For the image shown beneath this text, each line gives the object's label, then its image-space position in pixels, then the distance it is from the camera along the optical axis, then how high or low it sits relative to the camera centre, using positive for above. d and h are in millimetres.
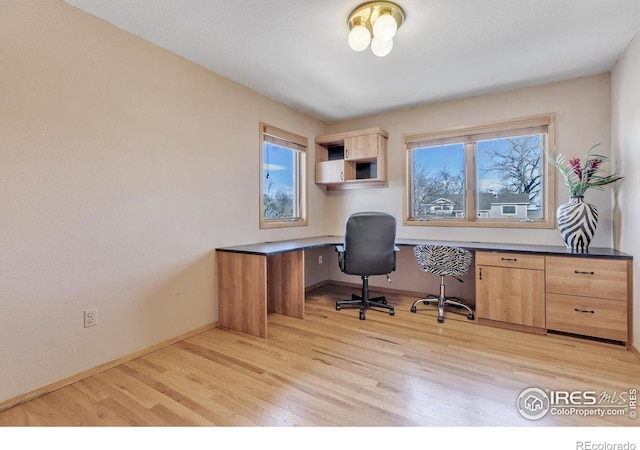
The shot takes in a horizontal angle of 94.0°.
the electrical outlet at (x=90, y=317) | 2020 -646
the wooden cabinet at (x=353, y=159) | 3891 +862
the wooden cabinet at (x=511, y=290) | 2682 -635
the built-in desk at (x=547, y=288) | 2393 -579
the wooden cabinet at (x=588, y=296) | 2377 -618
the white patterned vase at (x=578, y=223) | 2627 -7
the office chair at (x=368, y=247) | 3035 -253
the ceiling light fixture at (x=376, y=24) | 1875 +1274
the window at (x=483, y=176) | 3250 +557
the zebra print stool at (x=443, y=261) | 2996 -398
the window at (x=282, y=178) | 3582 +587
